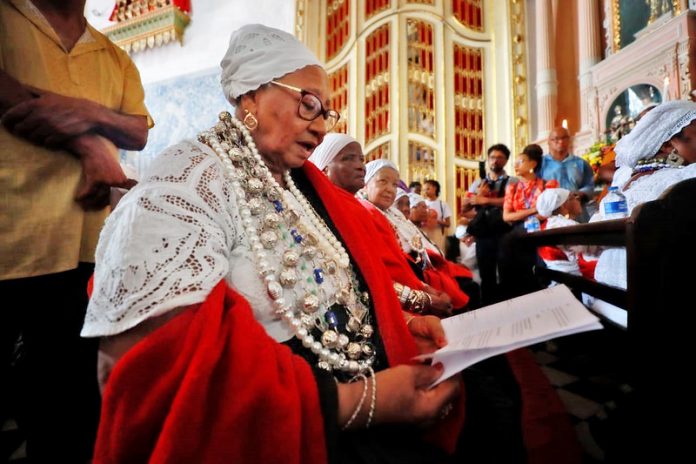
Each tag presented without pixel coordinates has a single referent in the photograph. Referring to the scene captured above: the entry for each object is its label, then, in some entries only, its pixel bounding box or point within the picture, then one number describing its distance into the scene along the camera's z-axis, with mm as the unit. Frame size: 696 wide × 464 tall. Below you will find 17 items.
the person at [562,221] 2088
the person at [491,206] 3021
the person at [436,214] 4039
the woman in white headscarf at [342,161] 1854
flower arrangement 3485
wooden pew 602
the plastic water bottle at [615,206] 1571
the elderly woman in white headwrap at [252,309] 457
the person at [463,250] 3975
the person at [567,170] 3127
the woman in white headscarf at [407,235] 1724
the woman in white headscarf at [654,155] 1499
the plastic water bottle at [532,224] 2623
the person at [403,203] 3000
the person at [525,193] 2770
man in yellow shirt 814
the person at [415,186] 4811
